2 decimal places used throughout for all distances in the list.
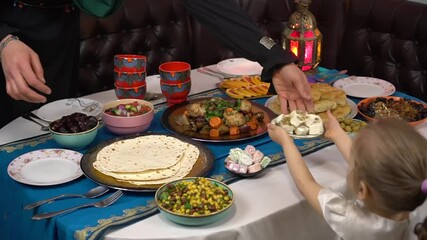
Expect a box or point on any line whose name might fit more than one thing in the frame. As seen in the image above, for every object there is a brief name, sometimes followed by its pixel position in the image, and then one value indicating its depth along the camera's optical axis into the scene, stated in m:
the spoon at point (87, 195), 1.33
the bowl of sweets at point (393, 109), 1.78
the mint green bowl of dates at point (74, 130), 1.59
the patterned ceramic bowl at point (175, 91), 1.89
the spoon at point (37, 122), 1.76
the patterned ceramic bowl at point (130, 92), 1.89
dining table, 1.24
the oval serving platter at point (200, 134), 1.64
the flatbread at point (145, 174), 1.41
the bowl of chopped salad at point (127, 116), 1.67
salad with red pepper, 1.72
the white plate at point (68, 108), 1.84
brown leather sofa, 2.85
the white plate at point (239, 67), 2.31
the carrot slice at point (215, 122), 1.67
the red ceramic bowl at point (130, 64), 1.87
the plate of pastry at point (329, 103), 1.79
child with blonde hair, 1.16
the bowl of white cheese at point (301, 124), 1.54
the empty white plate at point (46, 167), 1.44
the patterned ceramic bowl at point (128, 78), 1.87
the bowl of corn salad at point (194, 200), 1.23
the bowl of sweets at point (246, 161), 1.44
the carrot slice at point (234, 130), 1.66
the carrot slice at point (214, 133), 1.66
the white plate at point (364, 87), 2.07
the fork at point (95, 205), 1.28
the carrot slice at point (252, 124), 1.70
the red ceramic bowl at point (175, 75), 1.88
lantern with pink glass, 2.19
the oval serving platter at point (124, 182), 1.36
